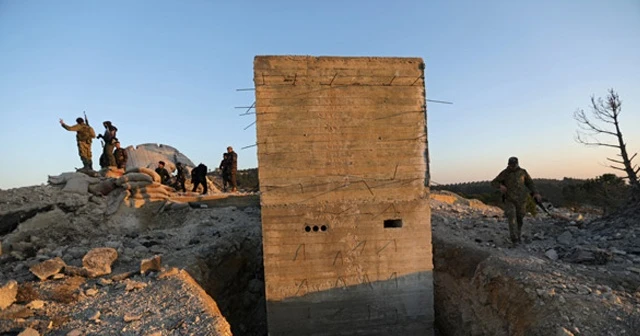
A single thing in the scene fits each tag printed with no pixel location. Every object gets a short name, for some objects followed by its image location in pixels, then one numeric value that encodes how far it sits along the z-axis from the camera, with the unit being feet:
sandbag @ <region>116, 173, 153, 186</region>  31.22
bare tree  31.73
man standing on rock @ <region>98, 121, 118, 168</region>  35.35
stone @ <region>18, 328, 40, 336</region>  12.14
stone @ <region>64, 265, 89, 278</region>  17.71
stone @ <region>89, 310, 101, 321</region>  13.79
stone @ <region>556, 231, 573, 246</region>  23.99
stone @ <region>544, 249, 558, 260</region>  21.09
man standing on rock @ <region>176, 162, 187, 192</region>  43.93
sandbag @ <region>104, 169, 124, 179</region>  33.52
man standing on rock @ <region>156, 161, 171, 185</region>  42.18
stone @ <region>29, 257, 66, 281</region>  17.12
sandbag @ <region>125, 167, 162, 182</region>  32.22
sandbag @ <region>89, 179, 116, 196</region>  30.80
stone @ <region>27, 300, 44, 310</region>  14.39
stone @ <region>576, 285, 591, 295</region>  14.83
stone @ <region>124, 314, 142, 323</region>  13.69
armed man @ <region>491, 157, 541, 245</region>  23.88
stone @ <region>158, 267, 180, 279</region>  17.65
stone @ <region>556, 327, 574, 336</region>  12.50
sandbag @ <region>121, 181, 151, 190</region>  31.12
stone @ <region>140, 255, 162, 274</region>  18.29
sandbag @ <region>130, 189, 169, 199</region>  31.14
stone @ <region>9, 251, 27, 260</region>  21.33
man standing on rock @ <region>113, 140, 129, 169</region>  36.67
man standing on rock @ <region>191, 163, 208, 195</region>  40.27
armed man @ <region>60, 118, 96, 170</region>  33.29
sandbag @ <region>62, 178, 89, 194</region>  29.86
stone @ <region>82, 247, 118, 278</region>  18.17
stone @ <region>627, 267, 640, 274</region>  16.81
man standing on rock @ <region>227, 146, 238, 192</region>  41.06
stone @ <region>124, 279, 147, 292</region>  16.33
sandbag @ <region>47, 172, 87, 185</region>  30.71
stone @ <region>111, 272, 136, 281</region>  17.52
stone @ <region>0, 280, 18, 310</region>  13.98
